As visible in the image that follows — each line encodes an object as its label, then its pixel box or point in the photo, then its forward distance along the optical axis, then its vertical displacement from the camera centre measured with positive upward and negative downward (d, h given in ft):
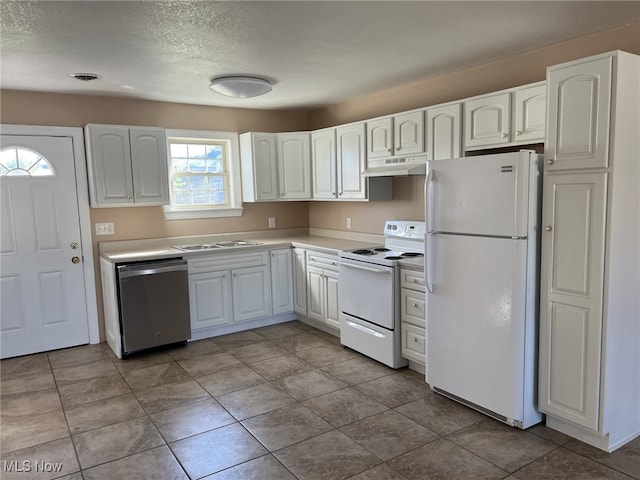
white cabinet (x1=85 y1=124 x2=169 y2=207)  13.74 +1.09
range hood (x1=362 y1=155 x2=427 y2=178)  12.18 +0.77
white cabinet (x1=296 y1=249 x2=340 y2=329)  14.44 -3.01
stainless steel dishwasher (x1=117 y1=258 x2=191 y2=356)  13.21 -3.04
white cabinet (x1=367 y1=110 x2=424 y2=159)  12.26 +1.66
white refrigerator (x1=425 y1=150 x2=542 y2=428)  8.66 -1.74
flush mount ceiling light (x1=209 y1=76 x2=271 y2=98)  12.22 +3.04
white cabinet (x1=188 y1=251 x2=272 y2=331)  14.67 -2.98
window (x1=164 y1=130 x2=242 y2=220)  16.10 +0.89
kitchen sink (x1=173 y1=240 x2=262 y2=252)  15.06 -1.61
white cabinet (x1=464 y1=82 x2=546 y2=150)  9.63 +1.64
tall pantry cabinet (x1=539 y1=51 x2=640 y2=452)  7.70 -1.05
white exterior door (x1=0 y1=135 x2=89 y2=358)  13.42 -1.34
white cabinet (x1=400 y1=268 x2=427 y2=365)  11.27 -3.02
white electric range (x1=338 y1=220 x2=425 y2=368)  11.91 -2.65
